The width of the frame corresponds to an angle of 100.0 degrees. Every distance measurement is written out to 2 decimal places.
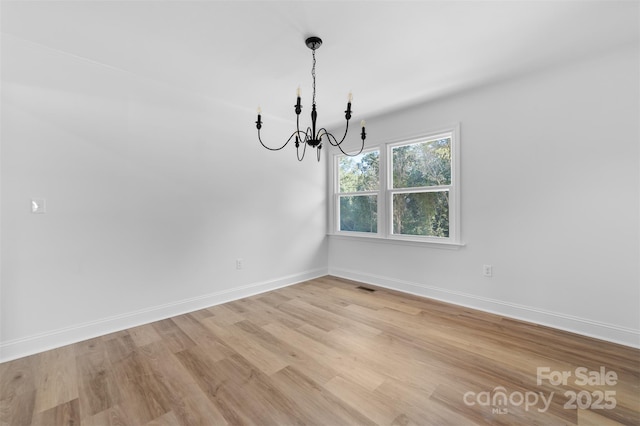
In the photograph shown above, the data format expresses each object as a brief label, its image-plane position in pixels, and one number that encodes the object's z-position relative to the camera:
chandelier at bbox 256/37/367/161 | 1.92
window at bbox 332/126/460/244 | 3.26
